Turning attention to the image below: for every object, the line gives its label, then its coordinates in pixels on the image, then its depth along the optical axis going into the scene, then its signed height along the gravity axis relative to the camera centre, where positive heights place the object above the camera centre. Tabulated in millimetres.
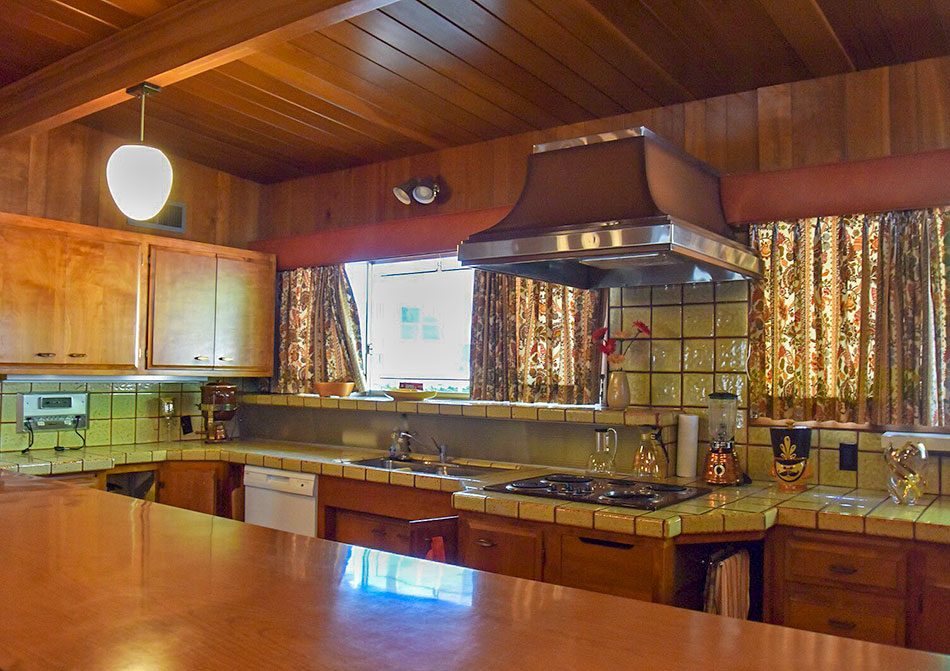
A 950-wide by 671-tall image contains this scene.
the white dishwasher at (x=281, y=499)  3916 -662
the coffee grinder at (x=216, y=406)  4699 -228
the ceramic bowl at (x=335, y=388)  4559 -109
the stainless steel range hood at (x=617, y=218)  2732 +578
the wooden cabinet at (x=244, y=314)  4691 +324
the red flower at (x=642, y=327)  3598 +213
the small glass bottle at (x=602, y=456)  3533 -364
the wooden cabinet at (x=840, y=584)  2496 -666
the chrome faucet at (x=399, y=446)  4168 -396
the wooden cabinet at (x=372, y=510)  3467 -636
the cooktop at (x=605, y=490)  2828 -447
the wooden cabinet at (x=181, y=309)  4355 +322
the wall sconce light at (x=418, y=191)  4277 +969
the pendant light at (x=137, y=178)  3180 +749
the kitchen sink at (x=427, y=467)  3816 -477
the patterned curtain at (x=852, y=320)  2982 +230
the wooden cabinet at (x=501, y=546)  2836 -631
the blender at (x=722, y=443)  3248 -276
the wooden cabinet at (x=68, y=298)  3785 +331
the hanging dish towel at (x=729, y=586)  2607 -696
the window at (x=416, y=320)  4418 +288
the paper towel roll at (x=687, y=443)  3402 -290
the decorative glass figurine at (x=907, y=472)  2805 -329
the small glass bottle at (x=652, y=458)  3402 -354
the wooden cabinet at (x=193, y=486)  4266 -639
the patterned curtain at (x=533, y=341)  3781 +155
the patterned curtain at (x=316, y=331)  4711 +230
